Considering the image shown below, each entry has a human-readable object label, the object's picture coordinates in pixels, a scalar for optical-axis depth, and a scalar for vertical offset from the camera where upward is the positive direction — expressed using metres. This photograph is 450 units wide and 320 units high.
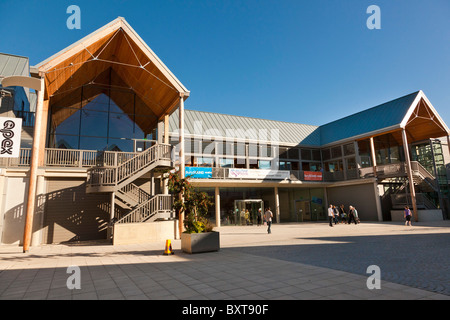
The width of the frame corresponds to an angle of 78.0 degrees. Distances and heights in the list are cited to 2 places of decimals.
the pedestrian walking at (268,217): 16.81 -0.53
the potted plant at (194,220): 10.05 -0.35
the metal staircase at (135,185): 13.20 +1.46
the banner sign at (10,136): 10.40 +3.00
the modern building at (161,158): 13.91 +3.90
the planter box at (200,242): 9.96 -1.13
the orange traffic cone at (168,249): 9.82 -1.32
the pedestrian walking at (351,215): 22.79 -0.79
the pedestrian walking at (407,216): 18.69 -0.83
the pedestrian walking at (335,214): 23.10 -0.66
